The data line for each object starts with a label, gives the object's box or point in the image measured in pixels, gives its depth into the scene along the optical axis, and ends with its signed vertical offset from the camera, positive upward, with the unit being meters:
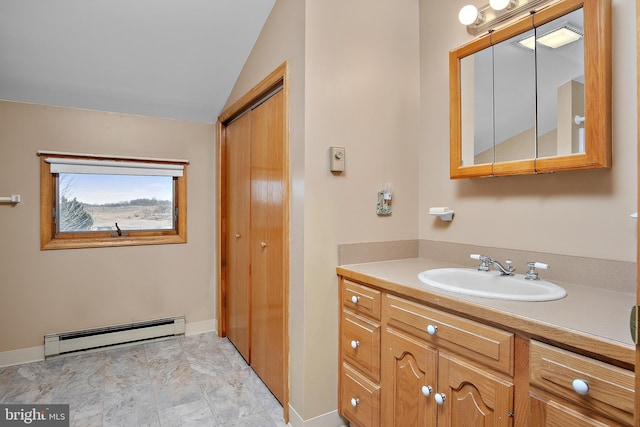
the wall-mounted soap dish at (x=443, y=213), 1.79 -0.01
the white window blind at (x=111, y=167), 2.59 +0.37
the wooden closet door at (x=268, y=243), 1.97 -0.20
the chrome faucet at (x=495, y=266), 1.44 -0.25
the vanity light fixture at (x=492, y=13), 1.49 +0.93
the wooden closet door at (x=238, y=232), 2.51 -0.16
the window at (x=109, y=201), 2.60 +0.09
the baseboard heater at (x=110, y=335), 2.58 -1.01
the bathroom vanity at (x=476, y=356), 0.81 -0.45
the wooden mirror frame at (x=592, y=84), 1.22 +0.46
